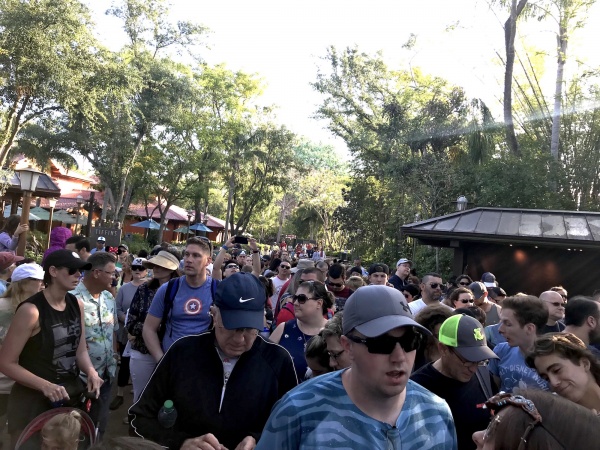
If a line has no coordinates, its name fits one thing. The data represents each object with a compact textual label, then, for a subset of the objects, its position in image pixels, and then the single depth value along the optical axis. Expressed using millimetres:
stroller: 3168
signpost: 16328
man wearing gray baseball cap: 1882
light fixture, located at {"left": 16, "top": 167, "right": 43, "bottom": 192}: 11266
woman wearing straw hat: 4953
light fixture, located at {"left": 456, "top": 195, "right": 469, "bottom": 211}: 18109
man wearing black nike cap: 2605
